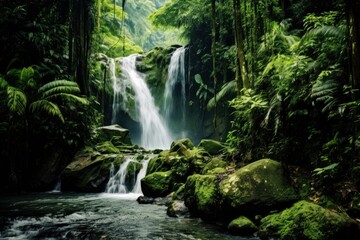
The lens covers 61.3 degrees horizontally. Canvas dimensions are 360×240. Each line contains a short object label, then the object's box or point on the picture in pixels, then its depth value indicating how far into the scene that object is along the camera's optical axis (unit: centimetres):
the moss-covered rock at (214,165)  811
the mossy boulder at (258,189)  533
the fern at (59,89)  1028
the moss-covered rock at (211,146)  1150
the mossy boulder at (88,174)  1087
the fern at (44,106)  975
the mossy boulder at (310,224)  418
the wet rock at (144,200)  830
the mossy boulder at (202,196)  589
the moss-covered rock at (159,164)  955
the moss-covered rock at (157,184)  855
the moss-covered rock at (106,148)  1271
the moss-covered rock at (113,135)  1473
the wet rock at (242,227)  510
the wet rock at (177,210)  653
